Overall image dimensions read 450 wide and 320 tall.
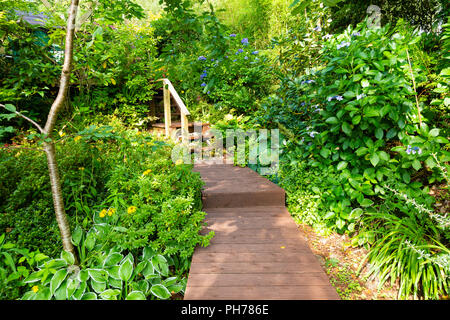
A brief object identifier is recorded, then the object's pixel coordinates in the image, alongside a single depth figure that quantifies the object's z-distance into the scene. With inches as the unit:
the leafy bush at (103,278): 67.9
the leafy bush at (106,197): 77.0
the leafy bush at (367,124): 75.5
